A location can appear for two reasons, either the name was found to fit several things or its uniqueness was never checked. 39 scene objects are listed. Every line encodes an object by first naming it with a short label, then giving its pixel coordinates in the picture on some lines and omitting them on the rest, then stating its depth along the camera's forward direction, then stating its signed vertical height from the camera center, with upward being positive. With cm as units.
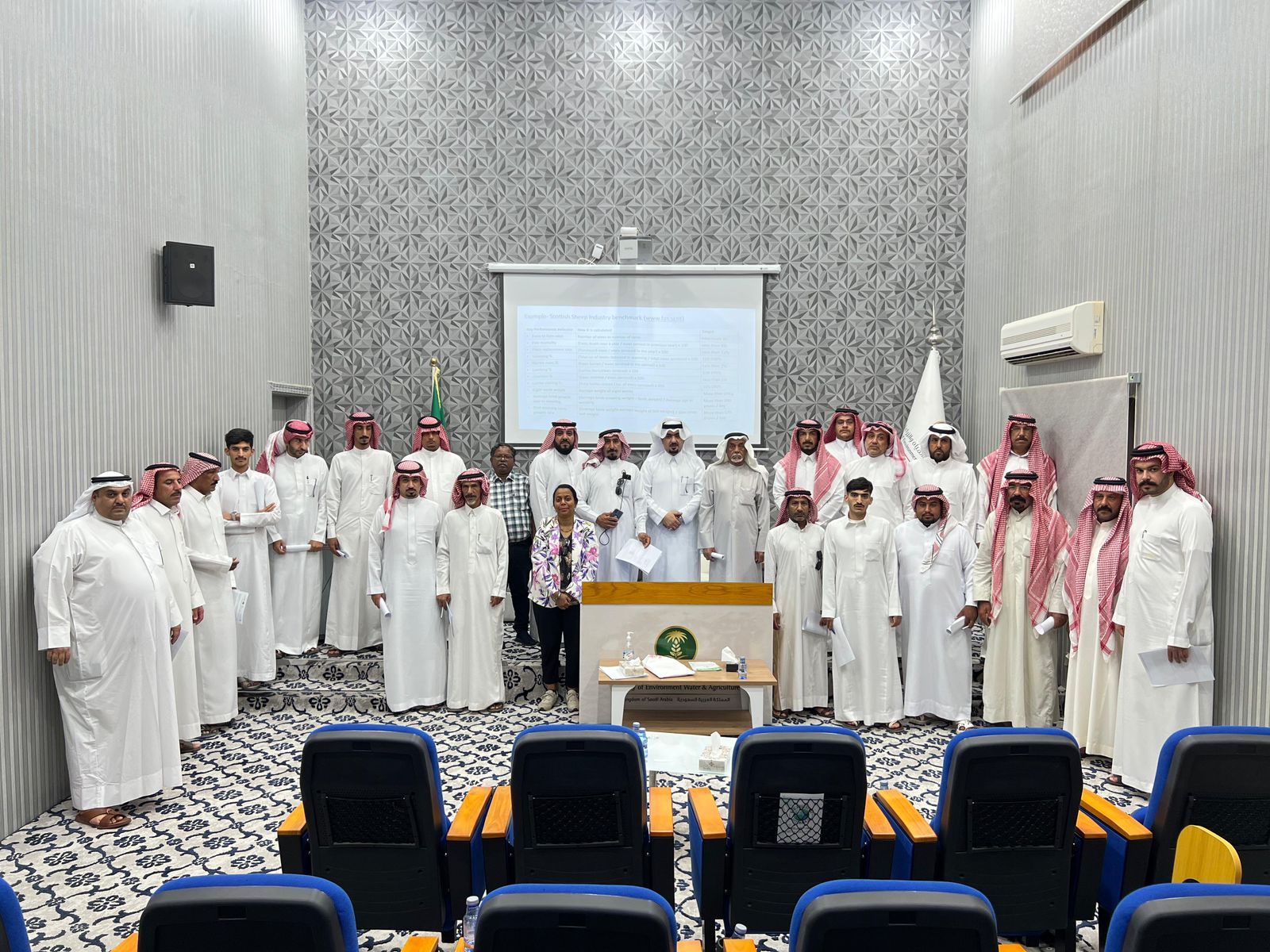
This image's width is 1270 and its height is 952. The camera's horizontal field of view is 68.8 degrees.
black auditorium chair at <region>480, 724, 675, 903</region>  259 -107
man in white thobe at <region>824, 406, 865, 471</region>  690 +11
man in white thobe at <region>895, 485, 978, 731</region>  550 -98
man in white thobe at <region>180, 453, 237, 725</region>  527 -79
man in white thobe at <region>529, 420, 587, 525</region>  675 -11
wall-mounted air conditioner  576 +77
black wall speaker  544 +104
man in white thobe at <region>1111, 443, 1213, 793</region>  438 -72
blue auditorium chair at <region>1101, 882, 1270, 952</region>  145 -74
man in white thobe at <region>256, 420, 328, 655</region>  646 -64
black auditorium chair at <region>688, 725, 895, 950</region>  263 -112
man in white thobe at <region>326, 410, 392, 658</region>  657 -60
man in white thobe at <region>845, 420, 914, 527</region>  649 -15
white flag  750 +38
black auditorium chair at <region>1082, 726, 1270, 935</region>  251 -99
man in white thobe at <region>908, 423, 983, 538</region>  638 -17
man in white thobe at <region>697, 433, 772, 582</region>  658 -44
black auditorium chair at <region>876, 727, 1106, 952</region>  257 -111
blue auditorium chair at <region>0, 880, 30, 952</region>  171 -88
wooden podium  518 -96
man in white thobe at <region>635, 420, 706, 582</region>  667 -36
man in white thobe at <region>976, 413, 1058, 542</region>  605 -4
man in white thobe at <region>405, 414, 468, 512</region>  669 -6
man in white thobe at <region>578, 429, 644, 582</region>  668 -31
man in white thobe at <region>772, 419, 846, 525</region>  657 -13
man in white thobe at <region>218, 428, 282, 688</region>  583 -62
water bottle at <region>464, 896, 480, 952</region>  248 -126
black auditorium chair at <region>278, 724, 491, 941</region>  261 -112
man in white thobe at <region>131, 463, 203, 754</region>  483 -62
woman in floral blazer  565 -75
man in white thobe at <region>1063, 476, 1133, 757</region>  483 -84
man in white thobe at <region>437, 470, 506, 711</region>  577 -91
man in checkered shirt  654 -51
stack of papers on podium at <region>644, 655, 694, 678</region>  486 -115
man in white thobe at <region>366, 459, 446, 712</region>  577 -92
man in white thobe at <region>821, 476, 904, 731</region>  554 -99
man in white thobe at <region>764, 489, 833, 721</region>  571 -104
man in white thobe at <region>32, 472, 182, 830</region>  418 -92
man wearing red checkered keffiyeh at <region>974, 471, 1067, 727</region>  533 -84
